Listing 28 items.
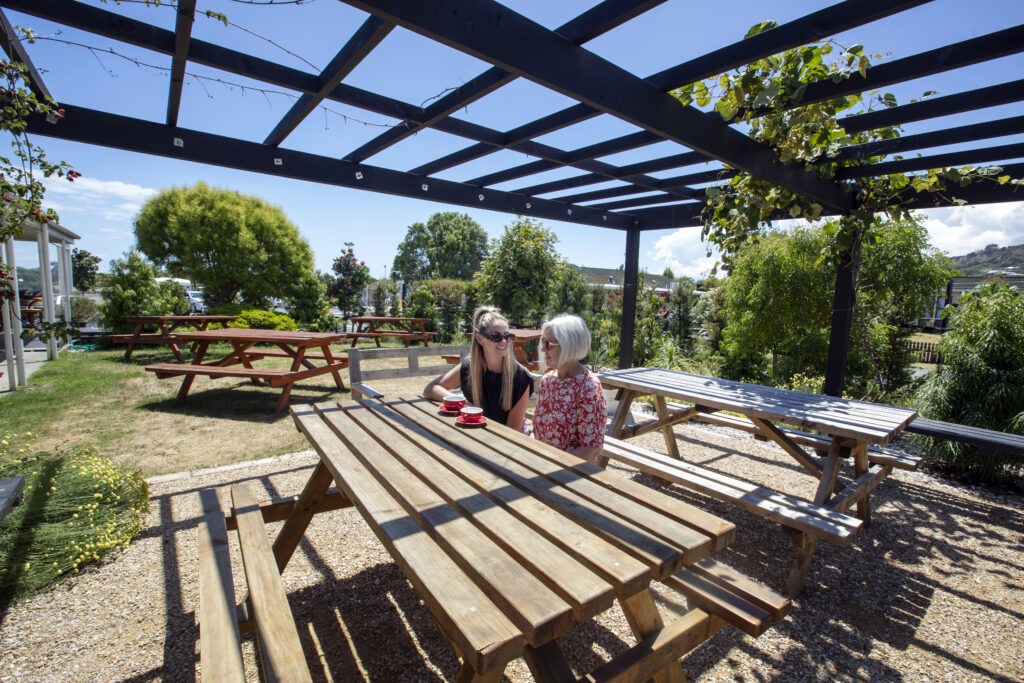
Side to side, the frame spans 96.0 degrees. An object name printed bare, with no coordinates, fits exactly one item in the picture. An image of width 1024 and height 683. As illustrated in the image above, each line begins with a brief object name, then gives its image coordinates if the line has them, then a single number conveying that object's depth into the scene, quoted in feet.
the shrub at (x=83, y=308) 49.15
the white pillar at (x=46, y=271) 25.22
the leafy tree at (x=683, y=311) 45.57
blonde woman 8.59
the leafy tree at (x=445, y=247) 131.95
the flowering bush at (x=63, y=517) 7.63
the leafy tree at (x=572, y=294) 39.96
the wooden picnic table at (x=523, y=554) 3.05
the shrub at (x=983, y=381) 12.96
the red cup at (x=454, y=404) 7.78
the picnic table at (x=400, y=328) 32.73
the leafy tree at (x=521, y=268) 31.19
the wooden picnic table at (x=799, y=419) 8.07
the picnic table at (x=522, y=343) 21.74
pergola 5.99
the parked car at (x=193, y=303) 57.52
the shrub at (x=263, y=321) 33.78
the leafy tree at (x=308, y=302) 42.91
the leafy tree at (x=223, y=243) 40.91
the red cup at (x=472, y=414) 6.98
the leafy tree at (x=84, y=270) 91.76
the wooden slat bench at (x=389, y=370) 13.11
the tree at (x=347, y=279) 55.47
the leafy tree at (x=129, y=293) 34.35
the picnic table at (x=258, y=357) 18.43
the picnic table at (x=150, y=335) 27.95
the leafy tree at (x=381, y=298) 55.23
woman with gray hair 7.43
